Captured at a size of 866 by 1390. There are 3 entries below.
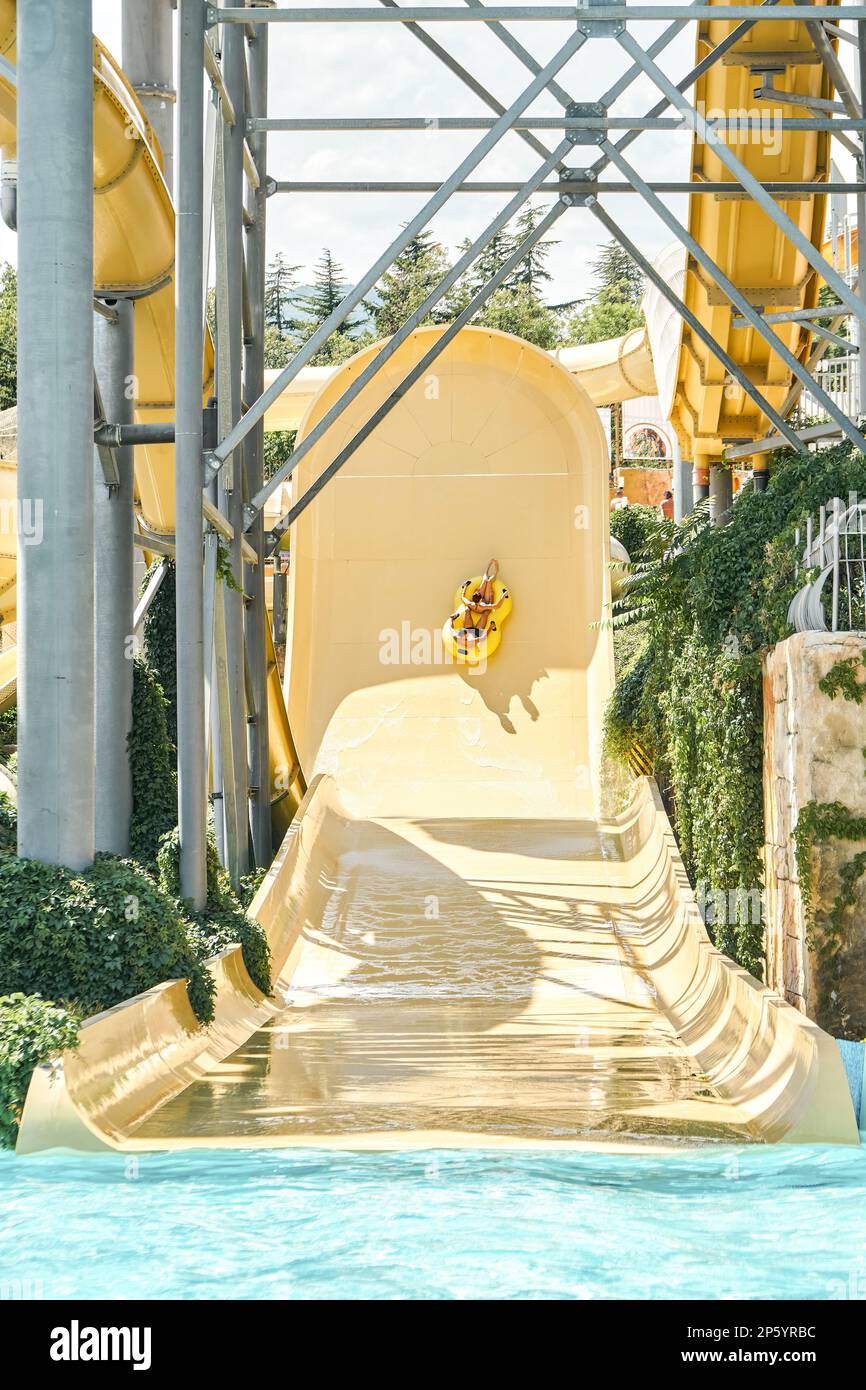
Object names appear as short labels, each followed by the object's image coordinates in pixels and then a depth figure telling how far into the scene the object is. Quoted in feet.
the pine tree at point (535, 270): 167.73
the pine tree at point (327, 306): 145.18
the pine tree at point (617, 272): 173.17
